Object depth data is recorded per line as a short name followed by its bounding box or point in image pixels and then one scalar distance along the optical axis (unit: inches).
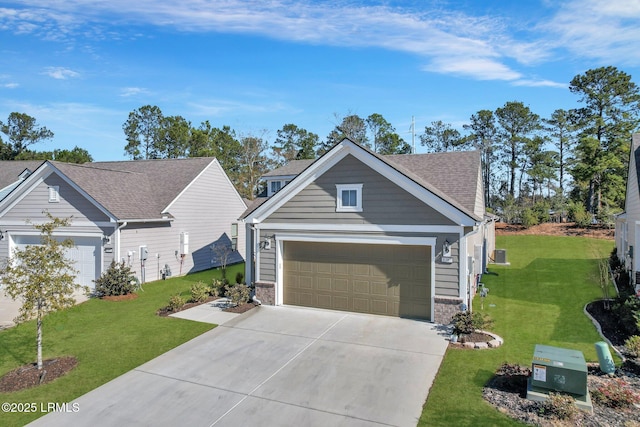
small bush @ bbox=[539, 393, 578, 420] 230.5
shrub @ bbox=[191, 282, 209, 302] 543.8
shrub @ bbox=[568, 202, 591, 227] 1126.4
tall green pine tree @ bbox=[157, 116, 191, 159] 1841.8
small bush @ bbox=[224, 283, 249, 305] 514.3
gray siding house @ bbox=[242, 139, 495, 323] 427.2
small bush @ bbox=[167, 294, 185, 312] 499.5
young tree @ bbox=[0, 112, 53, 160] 2089.1
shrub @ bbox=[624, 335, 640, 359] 318.1
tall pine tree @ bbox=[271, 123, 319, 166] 1974.7
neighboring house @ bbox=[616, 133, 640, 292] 479.9
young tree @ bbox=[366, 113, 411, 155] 1905.8
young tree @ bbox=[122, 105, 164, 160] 1952.5
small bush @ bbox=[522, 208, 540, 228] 1168.8
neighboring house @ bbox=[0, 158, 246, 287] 640.4
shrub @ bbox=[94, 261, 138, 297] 588.4
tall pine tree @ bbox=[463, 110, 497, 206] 1742.1
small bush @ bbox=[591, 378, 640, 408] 242.7
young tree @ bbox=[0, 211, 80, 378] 315.9
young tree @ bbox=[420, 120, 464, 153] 1935.0
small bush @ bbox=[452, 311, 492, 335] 382.9
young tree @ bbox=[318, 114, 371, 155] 1840.6
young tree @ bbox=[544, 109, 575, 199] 1505.9
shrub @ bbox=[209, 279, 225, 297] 573.6
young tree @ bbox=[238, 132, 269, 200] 1829.5
